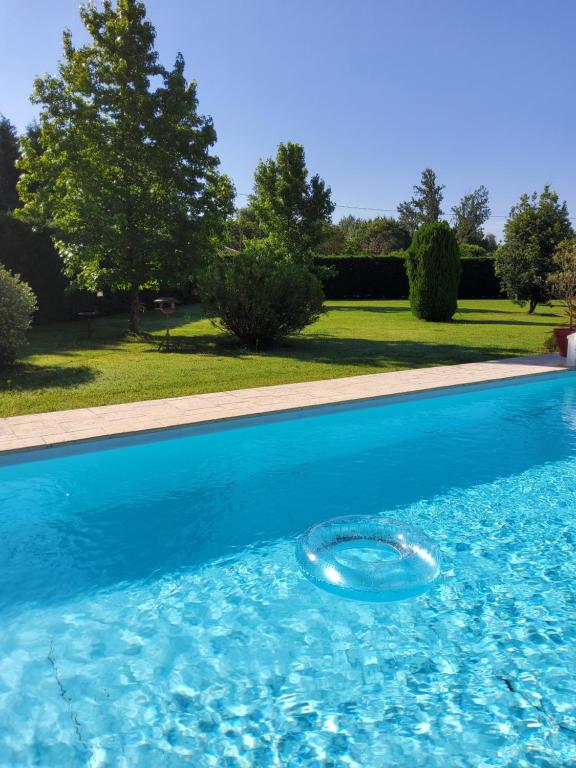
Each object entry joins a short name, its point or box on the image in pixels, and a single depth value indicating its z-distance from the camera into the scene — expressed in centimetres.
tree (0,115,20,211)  2698
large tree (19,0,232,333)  1354
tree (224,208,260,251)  5580
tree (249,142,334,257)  2653
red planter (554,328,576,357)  1182
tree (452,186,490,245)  8306
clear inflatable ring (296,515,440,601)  388
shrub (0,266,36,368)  1010
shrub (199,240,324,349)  1216
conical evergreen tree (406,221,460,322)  1853
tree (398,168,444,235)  6875
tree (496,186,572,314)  2170
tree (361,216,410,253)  6662
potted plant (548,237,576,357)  1321
